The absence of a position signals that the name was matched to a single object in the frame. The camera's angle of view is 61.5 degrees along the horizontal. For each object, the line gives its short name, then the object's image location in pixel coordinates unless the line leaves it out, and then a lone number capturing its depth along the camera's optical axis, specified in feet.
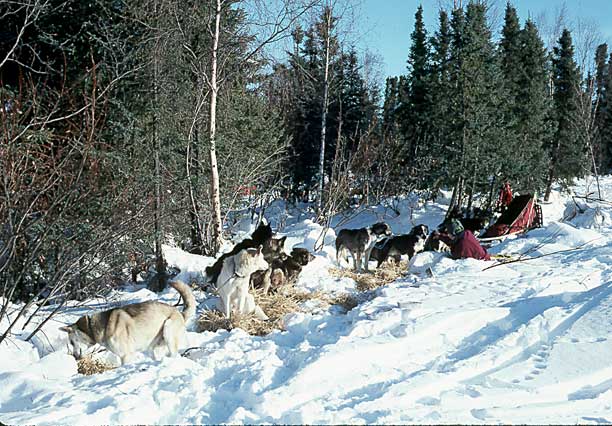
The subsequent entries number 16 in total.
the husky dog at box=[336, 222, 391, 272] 36.24
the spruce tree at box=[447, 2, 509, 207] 72.74
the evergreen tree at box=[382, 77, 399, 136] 89.69
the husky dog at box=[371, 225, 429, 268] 37.81
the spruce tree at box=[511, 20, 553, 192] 80.59
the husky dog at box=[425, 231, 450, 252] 39.91
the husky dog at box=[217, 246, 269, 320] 22.38
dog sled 53.08
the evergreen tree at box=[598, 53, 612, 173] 141.69
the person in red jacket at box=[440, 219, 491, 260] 36.35
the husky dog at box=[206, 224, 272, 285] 28.14
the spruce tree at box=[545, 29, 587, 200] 96.68
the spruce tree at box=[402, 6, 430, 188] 82.22
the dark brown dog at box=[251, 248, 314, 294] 27.67
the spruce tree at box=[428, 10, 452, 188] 75.92
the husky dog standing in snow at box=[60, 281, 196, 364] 17.80
